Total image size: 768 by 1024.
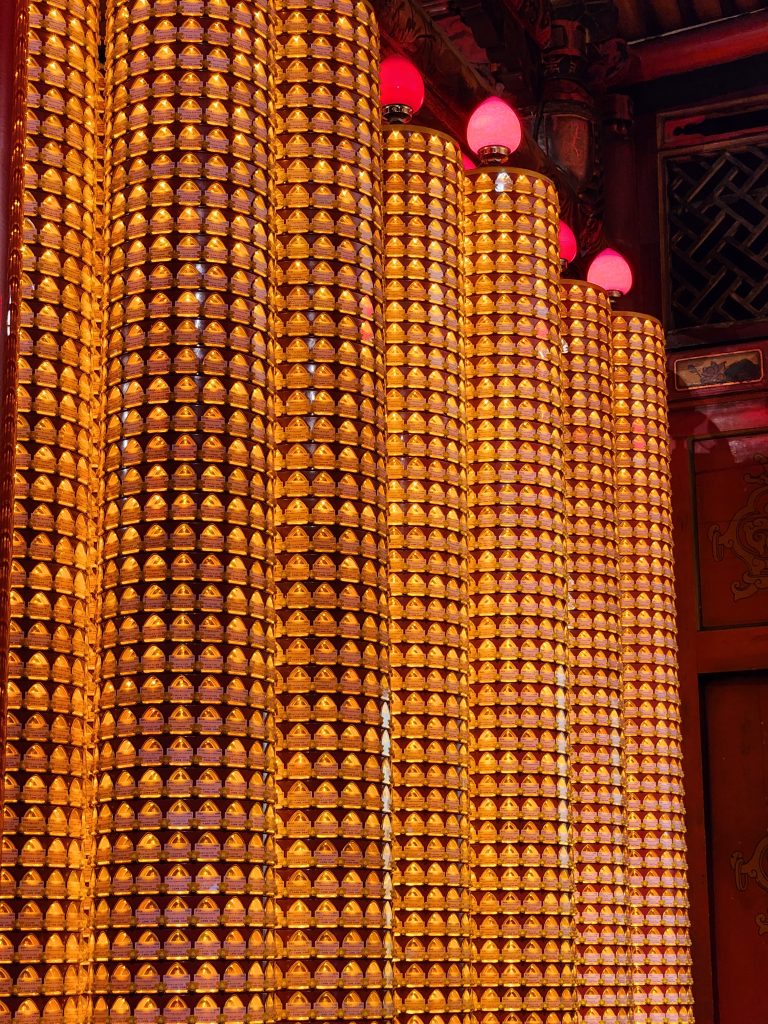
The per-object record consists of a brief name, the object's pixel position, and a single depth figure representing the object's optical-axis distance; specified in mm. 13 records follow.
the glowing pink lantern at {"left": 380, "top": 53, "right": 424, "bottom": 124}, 4797
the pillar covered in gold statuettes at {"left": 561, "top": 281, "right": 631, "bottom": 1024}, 5160
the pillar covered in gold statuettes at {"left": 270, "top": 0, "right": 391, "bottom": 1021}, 3682
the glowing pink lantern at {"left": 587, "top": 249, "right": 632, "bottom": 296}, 6246
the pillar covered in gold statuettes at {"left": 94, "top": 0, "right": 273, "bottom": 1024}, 3330
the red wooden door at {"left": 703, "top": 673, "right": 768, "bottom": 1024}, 6418
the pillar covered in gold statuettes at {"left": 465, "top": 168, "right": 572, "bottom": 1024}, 4523
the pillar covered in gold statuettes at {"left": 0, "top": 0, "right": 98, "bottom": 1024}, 3301
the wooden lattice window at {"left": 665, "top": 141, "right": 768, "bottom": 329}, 6953
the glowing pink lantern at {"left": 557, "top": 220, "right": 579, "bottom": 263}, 6074
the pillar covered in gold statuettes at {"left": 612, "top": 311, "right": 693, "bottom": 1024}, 5637
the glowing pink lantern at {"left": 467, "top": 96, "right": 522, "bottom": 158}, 5113
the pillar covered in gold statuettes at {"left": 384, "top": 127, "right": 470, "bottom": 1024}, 4129
